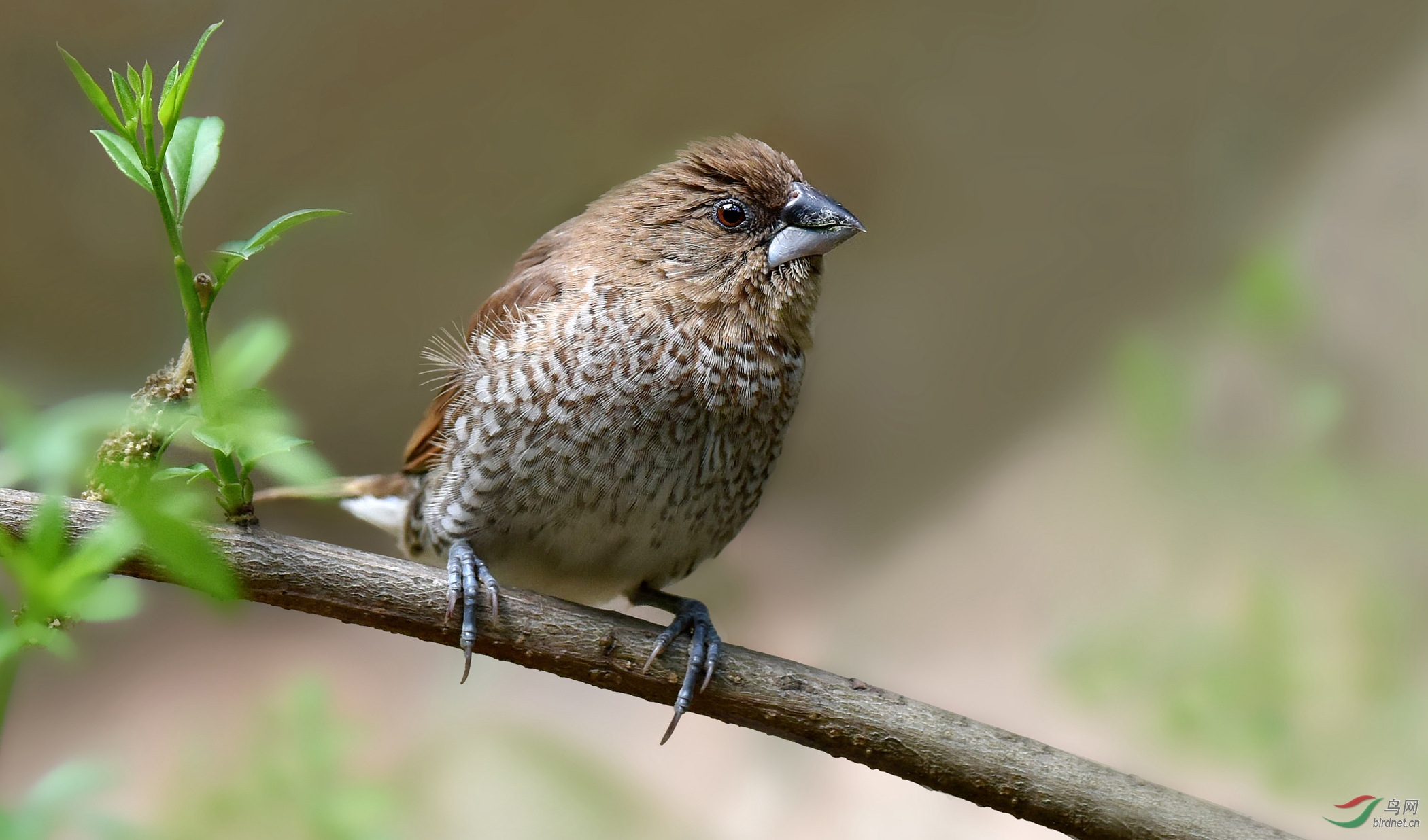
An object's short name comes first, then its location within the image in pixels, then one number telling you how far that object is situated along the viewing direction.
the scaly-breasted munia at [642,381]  2.26
